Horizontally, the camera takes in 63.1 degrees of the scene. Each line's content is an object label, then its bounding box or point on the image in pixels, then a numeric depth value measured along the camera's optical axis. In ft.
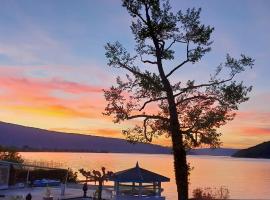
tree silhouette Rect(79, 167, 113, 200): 36.04
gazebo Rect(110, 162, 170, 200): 51.40
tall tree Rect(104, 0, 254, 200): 30.67
